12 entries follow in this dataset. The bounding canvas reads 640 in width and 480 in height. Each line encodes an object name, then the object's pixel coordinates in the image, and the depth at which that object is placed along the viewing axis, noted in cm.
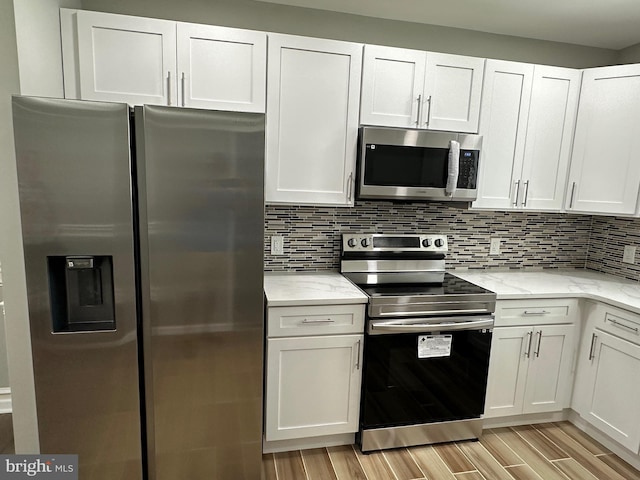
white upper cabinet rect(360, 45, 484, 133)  217
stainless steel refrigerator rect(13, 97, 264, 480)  148
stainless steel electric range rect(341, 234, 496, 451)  208
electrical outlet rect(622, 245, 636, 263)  265
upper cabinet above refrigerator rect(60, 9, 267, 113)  184
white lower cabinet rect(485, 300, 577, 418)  229
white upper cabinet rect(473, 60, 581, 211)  236
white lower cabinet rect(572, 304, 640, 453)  209
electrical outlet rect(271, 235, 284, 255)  247
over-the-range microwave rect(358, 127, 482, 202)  218
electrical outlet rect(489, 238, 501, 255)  283
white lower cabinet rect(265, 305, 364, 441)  200
